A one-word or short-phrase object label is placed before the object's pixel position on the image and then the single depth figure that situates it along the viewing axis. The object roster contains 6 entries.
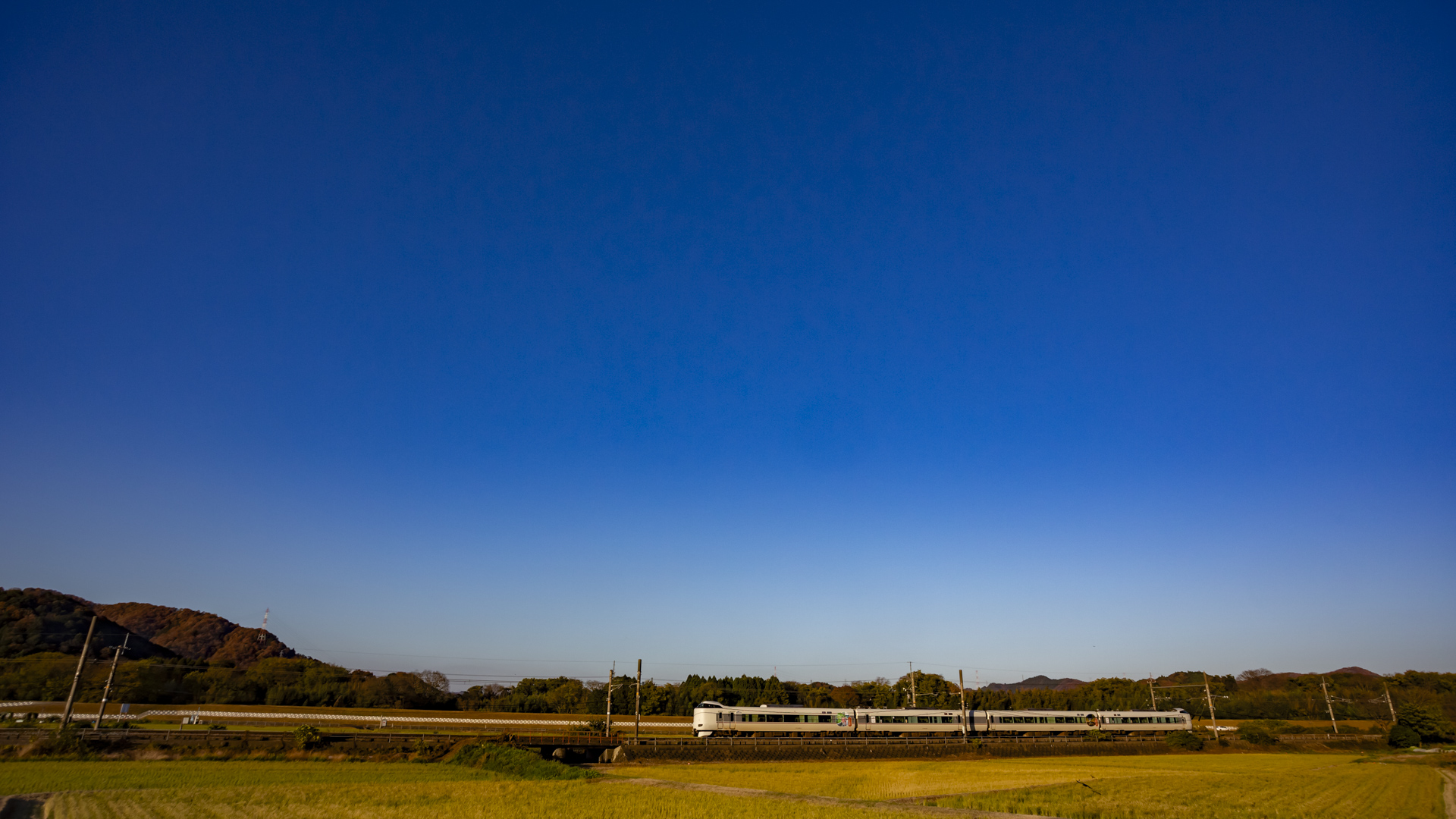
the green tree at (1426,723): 70.31
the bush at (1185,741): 66.50
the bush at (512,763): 35.69
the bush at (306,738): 40.06
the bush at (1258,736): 69.44
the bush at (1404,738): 68.38
